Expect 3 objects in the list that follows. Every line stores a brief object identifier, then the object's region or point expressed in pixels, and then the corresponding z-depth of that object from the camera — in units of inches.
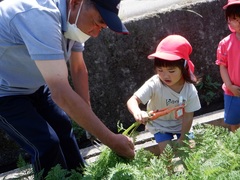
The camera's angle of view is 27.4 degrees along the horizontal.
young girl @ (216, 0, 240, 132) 137.1
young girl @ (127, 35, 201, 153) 127.7
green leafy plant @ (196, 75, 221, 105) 181.0
